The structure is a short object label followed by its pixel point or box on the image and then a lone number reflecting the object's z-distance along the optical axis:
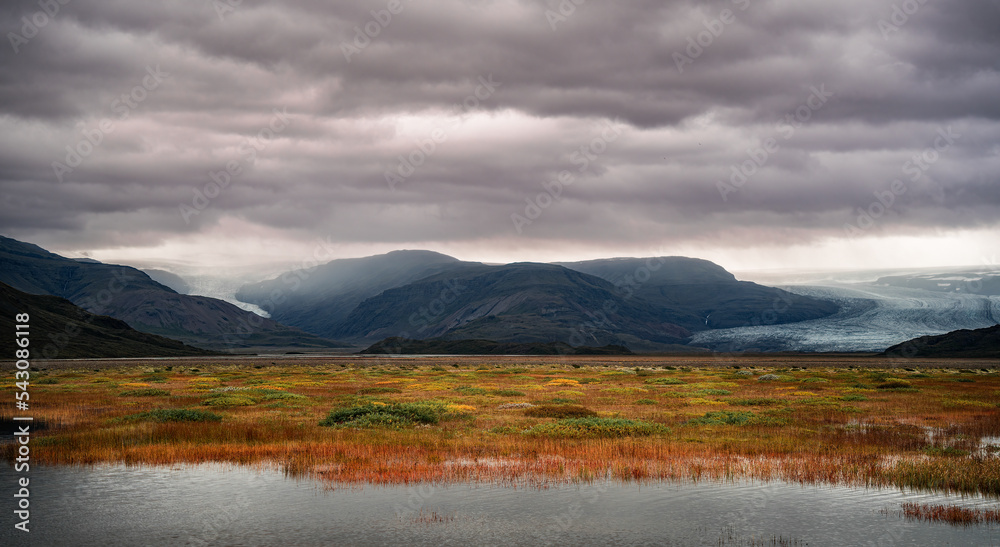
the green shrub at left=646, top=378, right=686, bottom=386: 82.65
